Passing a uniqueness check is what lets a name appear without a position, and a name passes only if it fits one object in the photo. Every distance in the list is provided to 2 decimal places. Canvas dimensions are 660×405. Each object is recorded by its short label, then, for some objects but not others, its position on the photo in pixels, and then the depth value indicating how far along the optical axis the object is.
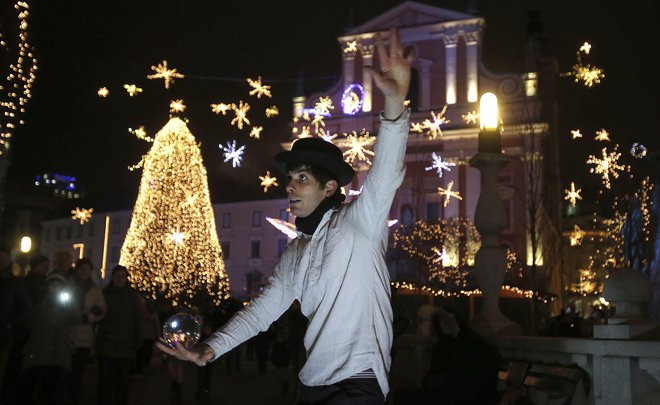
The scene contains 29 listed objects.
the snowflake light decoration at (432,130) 36.41
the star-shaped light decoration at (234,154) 19.34
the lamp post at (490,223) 9.30
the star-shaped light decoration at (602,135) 22.17
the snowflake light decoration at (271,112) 17.92
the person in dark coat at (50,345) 7.86
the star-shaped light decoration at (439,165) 38.22
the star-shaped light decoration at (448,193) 38.04
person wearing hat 2.86
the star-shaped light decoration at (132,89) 16.78
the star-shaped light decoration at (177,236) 26.25
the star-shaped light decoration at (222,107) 17.05
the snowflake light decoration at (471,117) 37.93
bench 5.37
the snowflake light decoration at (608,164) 25.75
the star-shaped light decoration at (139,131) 19.36
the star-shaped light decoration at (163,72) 17.16
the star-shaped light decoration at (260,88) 17.36
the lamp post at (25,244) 20.11
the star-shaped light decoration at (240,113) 17.21
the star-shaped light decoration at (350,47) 41.72
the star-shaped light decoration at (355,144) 28.34
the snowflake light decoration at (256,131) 18.58
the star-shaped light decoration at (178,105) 19.72
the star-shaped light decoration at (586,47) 15.24
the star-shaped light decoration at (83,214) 21.56
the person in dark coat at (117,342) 8.45
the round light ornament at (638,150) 13.79
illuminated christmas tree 25.88
